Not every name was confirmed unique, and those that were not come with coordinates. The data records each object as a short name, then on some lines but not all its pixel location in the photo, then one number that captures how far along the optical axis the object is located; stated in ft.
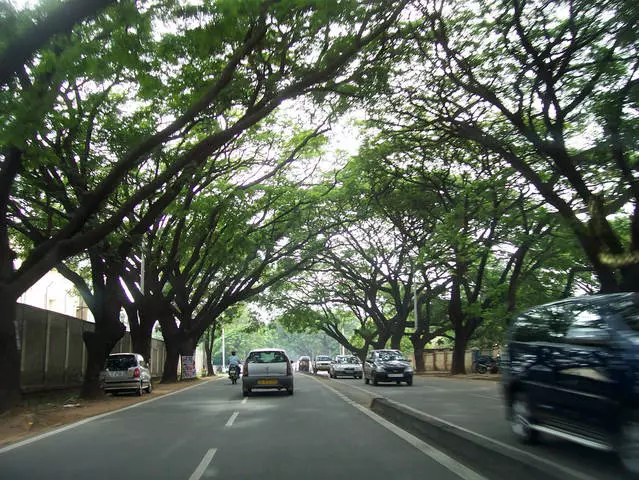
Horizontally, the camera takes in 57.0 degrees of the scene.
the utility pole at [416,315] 126.11
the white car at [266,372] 63.10
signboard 125.80
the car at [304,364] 206.06
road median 18.11
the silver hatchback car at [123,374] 70.23
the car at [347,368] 121.17
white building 135.03
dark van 18.63
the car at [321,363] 193.98
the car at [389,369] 82.89
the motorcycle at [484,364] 118.01
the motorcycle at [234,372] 100.73
